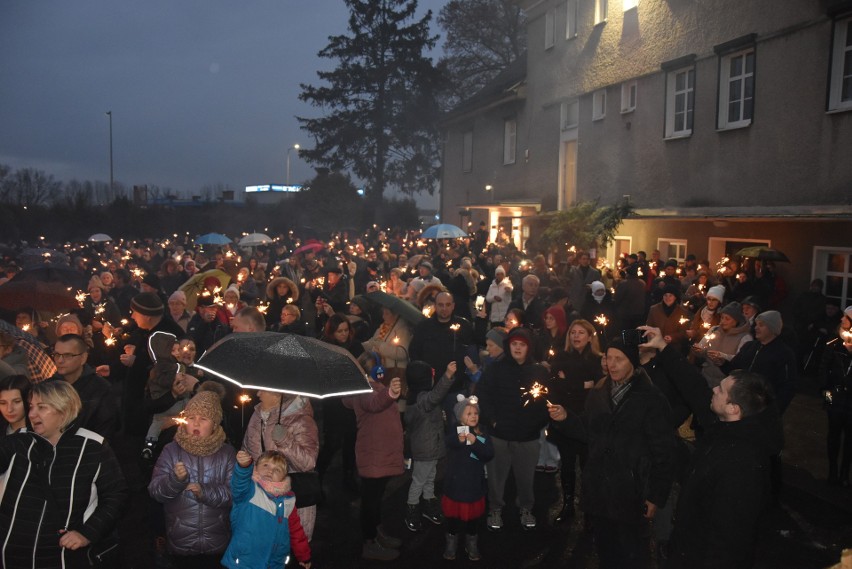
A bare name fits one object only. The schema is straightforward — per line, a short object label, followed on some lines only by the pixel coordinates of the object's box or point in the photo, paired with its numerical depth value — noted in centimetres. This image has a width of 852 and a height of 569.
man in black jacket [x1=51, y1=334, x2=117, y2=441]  512
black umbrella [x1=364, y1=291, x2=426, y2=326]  757
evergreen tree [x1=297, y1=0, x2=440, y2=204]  4397
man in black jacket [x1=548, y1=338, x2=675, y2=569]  447
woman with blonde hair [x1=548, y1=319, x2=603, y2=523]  669
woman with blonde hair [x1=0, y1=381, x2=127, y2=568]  374
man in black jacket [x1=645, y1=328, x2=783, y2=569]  376
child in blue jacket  413
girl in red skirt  554
